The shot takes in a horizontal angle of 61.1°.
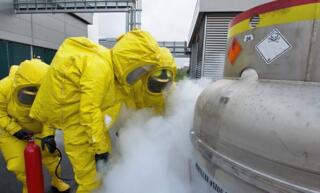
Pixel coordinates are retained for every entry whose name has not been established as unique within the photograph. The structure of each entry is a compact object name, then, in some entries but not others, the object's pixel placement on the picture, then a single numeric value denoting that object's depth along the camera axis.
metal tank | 0.96
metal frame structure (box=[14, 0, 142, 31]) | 9.01
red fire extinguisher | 2.67
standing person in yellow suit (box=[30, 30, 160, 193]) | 2.12
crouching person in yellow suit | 2.73
